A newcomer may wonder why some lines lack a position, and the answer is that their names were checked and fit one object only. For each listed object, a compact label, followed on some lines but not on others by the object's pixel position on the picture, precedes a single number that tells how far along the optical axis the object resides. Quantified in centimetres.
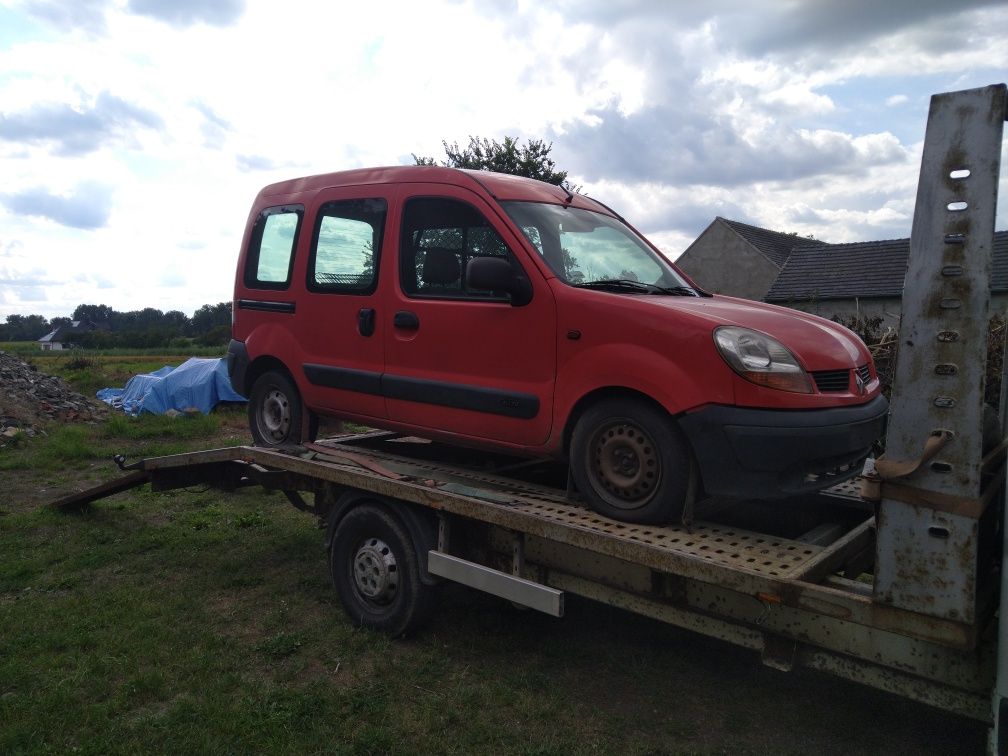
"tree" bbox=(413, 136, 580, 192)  2203
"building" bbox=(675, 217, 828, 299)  3148
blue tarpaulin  1438
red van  326
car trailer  237
